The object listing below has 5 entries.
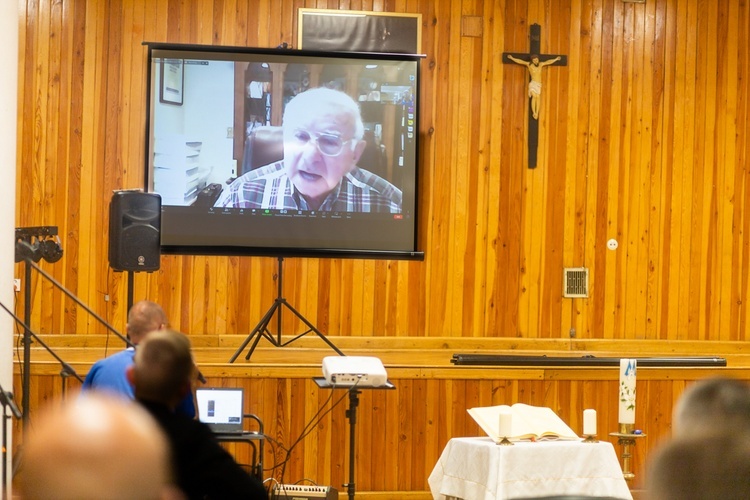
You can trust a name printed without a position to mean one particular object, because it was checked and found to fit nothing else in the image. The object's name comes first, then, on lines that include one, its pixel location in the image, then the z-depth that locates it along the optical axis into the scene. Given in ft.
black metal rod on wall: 39.71
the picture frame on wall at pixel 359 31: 45.01
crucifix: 45.74
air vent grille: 46.27
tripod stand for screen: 38.62
